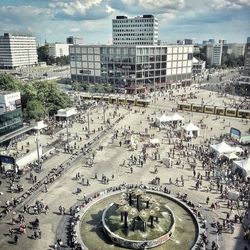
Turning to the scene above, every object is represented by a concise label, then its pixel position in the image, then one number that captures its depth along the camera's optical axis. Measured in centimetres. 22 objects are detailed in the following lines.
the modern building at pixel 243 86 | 10400
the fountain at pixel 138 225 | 2570
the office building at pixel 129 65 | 10094
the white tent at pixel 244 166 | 3770
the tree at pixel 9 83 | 7206
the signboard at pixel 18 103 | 5261
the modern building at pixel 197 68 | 16578
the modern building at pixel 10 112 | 4945
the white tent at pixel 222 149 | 4428
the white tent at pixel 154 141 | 5053
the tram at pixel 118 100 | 8247
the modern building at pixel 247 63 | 11668
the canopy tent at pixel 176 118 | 6302
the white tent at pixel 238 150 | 4552
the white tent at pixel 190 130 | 5532
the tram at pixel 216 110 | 7012
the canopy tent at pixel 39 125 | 5669
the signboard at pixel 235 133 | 5222
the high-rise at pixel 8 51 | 19438
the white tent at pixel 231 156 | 4304
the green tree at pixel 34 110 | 6072
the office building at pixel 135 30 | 16212
